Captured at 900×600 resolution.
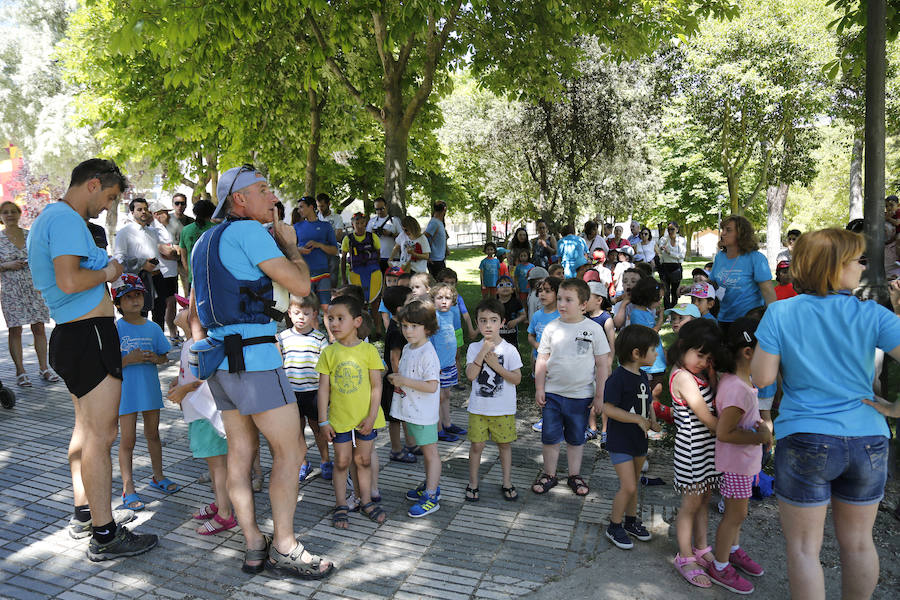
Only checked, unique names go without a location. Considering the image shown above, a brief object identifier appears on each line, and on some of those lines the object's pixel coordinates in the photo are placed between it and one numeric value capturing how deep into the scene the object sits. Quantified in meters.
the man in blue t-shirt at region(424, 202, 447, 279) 10.34
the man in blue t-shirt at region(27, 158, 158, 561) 3.56
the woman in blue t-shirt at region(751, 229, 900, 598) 2.70
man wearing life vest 3.31
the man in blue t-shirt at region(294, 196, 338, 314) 9.20
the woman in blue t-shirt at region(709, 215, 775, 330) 5.61
